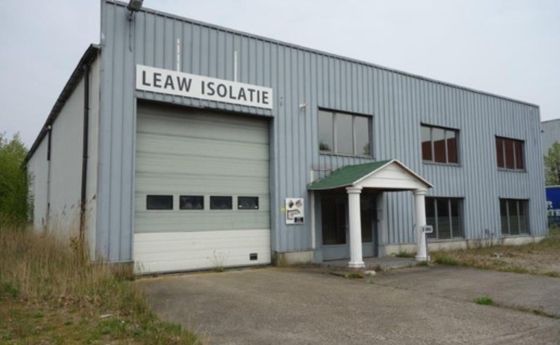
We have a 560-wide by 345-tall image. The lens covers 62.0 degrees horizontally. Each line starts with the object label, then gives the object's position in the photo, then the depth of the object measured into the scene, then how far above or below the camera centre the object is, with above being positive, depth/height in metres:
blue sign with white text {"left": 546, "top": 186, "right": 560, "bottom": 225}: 29.86 +0.55
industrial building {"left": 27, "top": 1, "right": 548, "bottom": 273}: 11.35 +1.93
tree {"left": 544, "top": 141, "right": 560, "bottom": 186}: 39.82 +4.14
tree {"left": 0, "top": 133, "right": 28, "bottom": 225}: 24.89 +1.95
